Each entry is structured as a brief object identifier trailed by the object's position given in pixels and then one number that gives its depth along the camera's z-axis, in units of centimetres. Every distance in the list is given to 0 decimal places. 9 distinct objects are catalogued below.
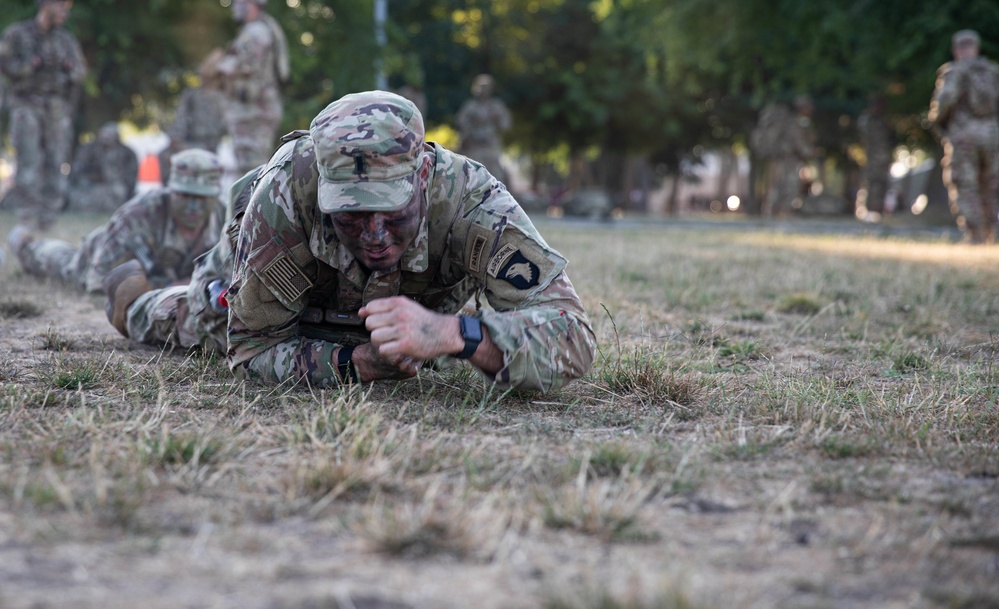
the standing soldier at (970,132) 1084
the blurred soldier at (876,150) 2373
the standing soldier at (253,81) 1058
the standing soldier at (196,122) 1683
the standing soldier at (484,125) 1862
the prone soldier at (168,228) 570
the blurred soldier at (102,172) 1814
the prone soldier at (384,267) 275
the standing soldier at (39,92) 1016
